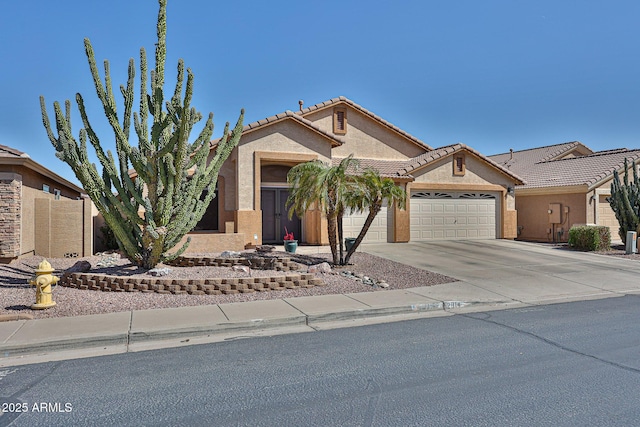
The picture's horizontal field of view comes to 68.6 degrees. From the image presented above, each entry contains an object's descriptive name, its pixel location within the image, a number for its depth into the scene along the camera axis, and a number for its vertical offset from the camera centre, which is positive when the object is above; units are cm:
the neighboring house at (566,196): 2131 +95
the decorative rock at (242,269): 1131 -126
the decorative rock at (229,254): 1368 -112
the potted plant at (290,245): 1564 -95
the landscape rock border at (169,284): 957 -138
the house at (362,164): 1706 +141
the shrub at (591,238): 1802 -87
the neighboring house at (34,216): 1238 +5
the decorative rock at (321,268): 1223 -135
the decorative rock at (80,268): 1086 -118
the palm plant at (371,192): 1288 +67
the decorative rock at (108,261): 1279 -123
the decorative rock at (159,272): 1028 -120
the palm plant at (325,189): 1243 +76
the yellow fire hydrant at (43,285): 798 -114
